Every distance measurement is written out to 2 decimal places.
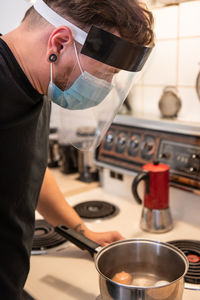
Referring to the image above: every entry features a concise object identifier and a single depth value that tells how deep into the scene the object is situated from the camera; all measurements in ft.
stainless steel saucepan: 2.80
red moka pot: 3.75
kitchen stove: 2.97
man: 2.28
